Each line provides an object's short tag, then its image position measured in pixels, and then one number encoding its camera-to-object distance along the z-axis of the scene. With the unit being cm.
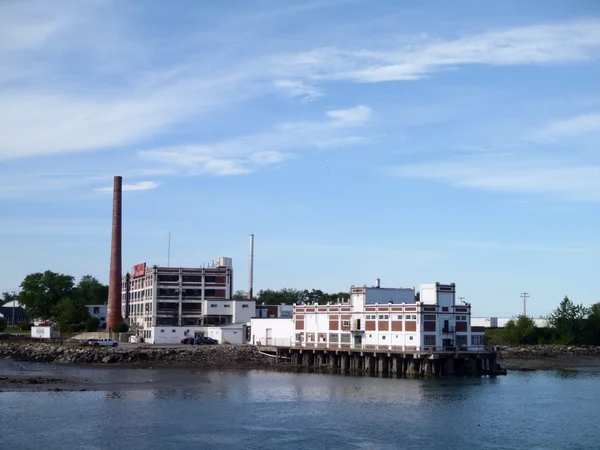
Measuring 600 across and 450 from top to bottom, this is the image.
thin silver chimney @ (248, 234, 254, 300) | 14888
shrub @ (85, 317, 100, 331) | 15345
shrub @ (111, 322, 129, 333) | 13788
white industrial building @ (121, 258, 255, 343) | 13475
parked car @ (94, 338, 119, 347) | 12106
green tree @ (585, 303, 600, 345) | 15938
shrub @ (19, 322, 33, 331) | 17148
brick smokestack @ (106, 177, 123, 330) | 13775
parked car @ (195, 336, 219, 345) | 12281
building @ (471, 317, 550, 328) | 17976
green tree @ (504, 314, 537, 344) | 15962
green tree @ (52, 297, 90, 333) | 15212
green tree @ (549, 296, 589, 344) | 15862
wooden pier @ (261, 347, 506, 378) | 9281
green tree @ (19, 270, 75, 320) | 18250
